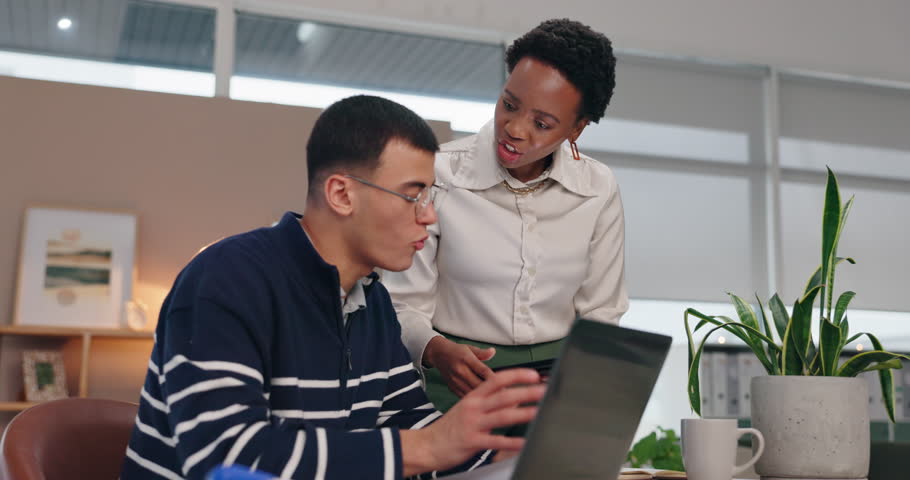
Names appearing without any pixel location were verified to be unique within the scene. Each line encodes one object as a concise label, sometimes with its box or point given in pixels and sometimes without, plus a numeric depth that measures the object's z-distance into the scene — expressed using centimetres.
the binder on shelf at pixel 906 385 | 485
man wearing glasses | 103
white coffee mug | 141
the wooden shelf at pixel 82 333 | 360
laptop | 91
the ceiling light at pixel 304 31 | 473
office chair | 120
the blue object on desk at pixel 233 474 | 63
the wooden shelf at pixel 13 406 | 353
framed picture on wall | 374
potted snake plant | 147
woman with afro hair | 174
